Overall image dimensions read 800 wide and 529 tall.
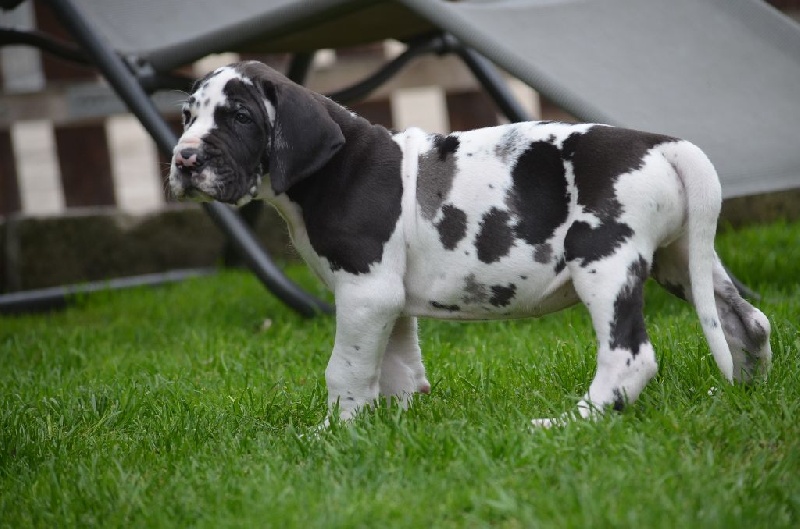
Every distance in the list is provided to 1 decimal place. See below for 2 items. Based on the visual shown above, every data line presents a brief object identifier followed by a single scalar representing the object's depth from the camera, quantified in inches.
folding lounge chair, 266.7
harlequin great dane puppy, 177.2
